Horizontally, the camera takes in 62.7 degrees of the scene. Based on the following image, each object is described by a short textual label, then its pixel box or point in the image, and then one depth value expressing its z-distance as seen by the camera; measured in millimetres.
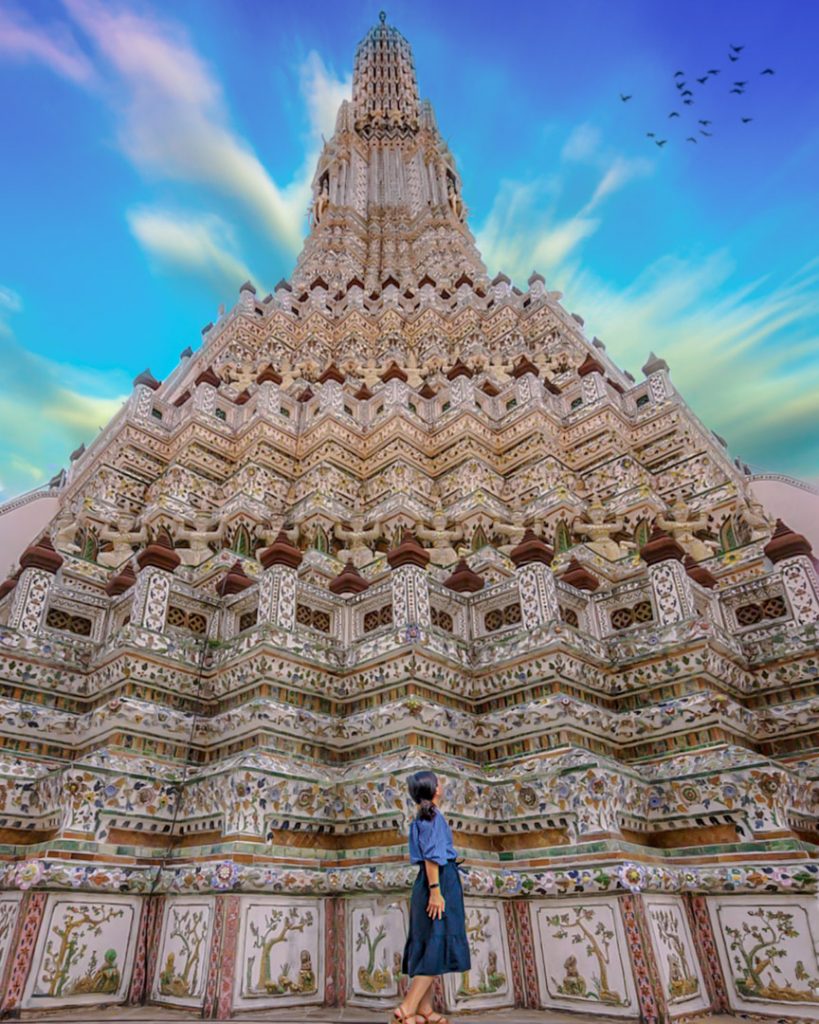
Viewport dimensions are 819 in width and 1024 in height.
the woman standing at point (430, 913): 3967
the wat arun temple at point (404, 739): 4969
